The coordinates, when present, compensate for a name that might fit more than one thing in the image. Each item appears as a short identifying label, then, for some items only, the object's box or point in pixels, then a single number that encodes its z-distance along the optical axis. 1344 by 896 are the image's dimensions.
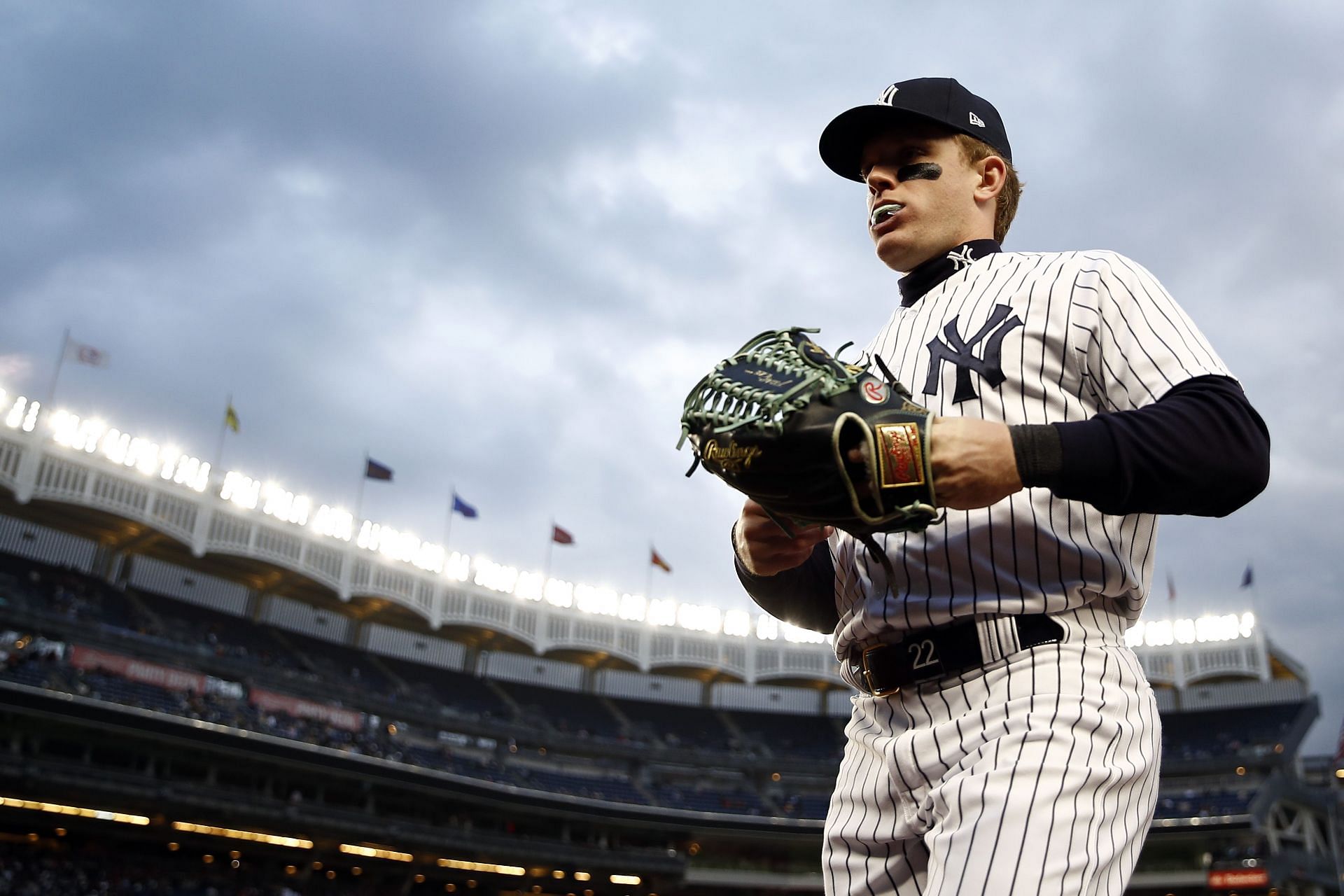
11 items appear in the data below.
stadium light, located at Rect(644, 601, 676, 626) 39.34
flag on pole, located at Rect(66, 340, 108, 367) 28.53
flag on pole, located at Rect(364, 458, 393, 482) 33.59
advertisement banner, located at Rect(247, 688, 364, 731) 29.05
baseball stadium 25.38
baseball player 1.47
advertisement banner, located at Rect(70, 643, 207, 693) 25.84
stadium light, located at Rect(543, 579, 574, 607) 38.00
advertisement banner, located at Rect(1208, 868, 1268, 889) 30.28
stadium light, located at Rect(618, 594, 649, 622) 39.00
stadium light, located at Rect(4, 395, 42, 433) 27.33
